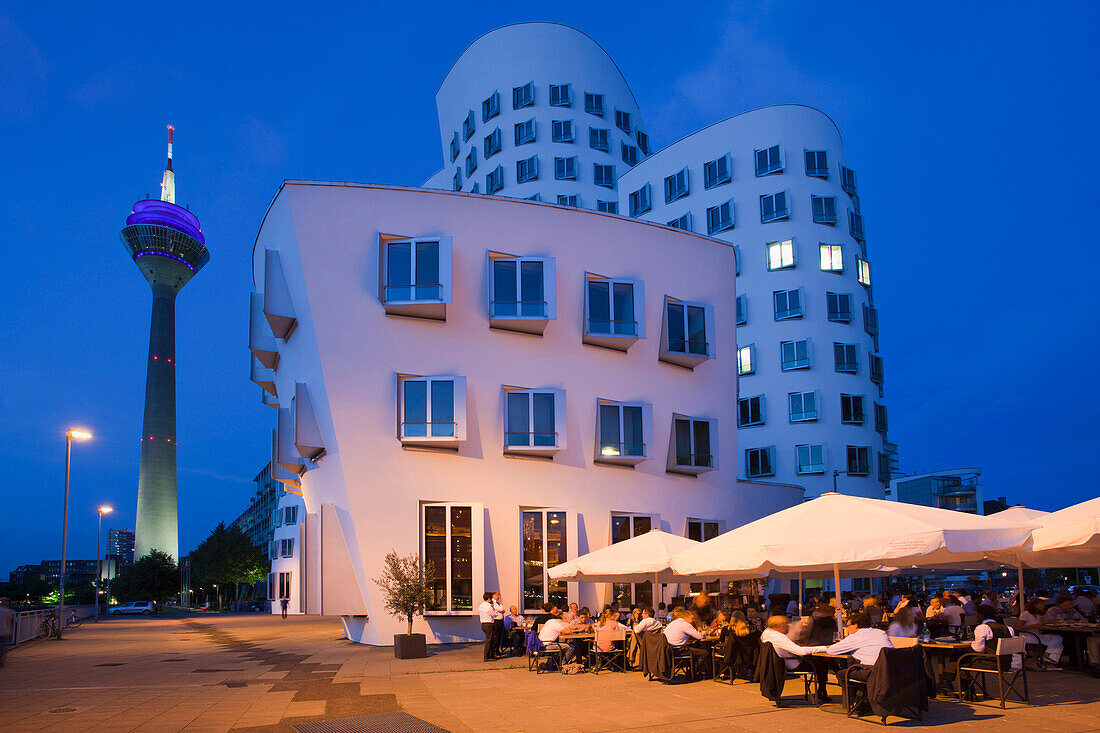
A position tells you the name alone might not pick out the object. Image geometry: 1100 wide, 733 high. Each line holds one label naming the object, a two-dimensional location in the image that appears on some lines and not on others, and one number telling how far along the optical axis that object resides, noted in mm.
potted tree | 18422
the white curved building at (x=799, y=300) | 38656
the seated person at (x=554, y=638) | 15211
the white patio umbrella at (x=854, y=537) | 10094
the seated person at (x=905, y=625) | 10359
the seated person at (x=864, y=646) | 9711
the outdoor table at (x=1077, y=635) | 13117
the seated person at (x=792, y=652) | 10575
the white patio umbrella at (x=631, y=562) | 15586
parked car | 67375
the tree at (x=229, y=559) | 74625
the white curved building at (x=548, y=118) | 45375
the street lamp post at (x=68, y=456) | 29688
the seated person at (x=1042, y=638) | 13562
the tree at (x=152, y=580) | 83062
